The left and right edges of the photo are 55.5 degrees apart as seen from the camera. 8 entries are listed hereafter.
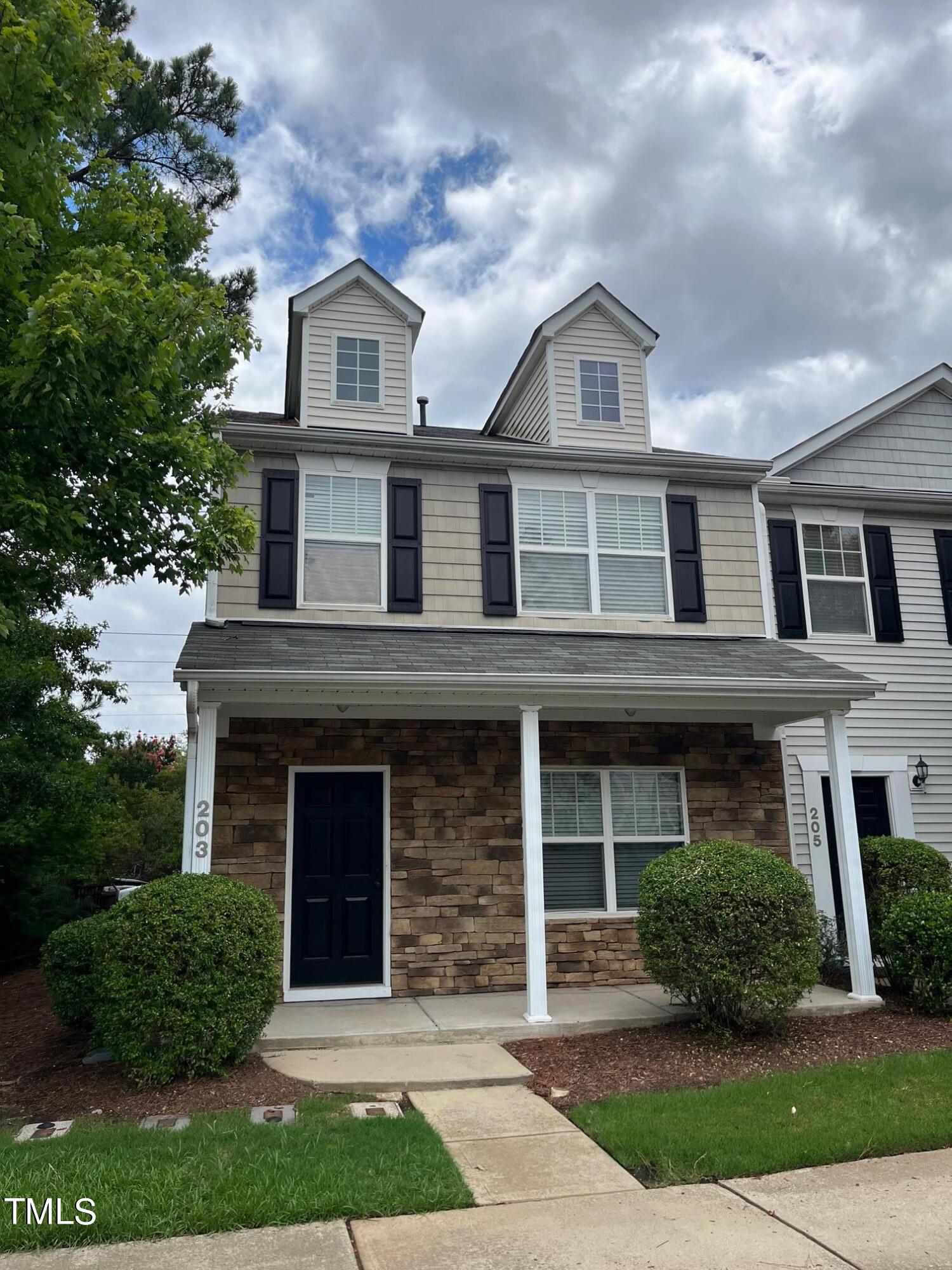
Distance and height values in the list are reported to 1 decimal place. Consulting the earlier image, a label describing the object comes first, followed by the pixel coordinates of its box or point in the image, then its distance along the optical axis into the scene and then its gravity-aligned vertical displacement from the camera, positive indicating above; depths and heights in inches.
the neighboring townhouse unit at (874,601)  421.7 +106.7
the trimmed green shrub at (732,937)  271.0 -33.6
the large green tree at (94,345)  226.2 +126.9
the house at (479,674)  327.6 +52.4
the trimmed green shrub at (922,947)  310.3 -43.0
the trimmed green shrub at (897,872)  355.3 -19.4
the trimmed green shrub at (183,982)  235.6 -38.7
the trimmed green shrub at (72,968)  291.0 -42.2
